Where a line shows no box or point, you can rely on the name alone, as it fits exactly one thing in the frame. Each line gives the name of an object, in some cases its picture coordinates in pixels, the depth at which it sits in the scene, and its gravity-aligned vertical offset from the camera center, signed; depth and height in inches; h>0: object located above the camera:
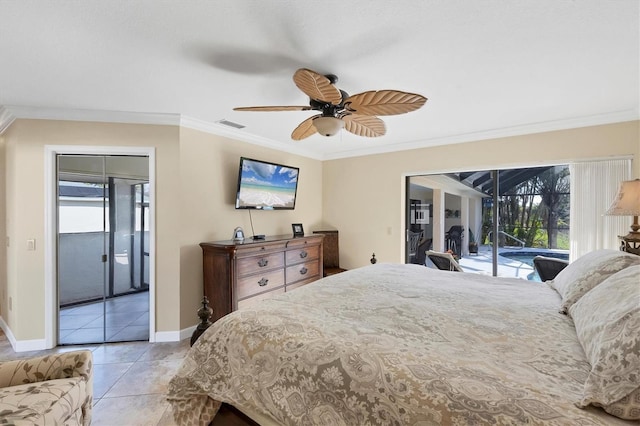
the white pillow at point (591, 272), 58.2 -13.2
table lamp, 84.5 +1.5
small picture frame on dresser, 162.6 -11.0
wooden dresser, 119.7 -27.3
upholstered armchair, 49.1 -34.7
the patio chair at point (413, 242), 177.0 -19.7
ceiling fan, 66.6 +28.4
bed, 33.5 -21.6
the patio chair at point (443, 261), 129.2 -23.1
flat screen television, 142.3 +13.9
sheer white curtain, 114.3 +2.9
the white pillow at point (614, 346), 31.1 -17.3
